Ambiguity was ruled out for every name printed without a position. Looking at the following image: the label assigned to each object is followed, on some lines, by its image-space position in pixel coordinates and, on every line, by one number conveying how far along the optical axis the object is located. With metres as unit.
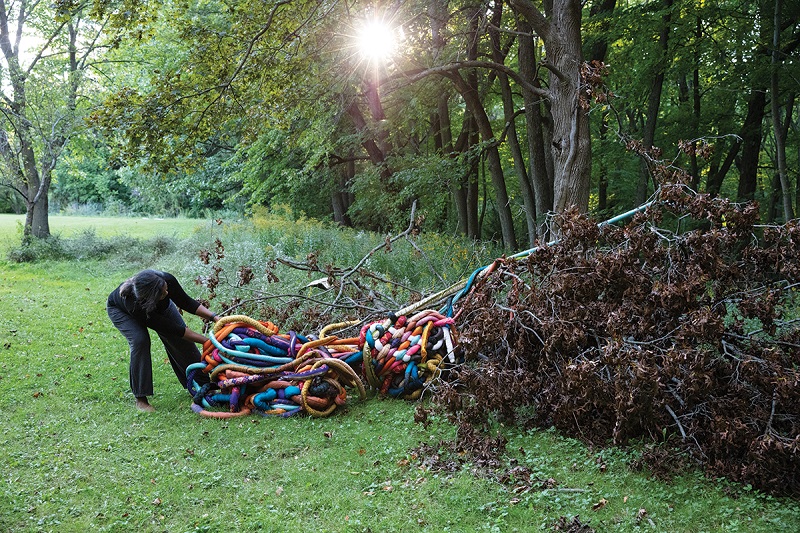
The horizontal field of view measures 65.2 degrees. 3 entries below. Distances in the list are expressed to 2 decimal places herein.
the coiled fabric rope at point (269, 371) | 4.98
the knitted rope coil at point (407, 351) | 4.95
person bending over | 5.50
